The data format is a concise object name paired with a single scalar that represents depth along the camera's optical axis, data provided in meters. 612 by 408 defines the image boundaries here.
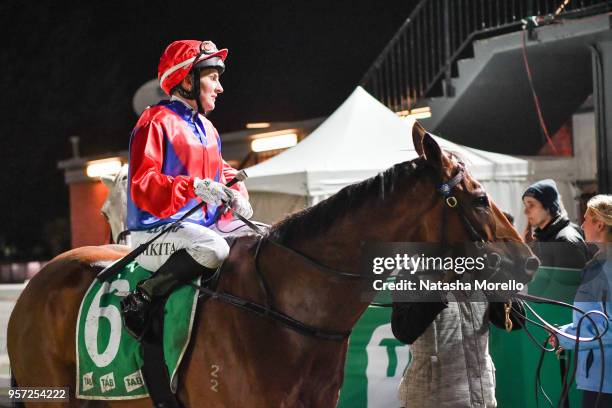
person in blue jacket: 8.59
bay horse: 7.11
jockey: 7.91
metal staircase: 22.84
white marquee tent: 17.92
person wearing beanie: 11.92
